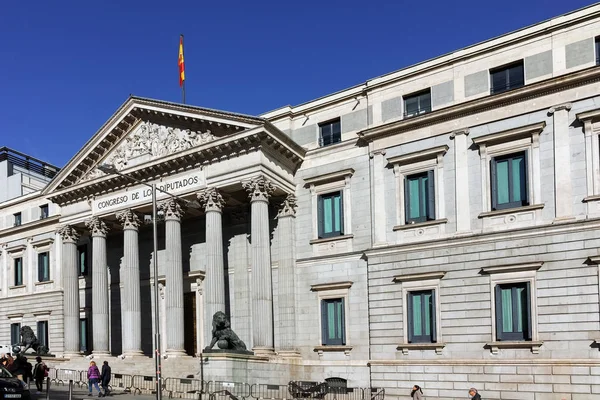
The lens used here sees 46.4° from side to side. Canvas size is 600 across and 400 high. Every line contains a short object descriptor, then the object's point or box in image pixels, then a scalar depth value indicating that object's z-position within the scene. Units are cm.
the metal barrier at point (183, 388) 3198
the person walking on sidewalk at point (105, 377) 3212
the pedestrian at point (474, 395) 2197
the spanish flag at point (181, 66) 4269
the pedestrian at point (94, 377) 3147
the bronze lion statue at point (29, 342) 4428
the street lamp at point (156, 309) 2636
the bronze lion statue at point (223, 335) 3225
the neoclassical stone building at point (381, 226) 2864
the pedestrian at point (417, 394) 2630
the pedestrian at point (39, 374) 3362
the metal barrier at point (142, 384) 3441
